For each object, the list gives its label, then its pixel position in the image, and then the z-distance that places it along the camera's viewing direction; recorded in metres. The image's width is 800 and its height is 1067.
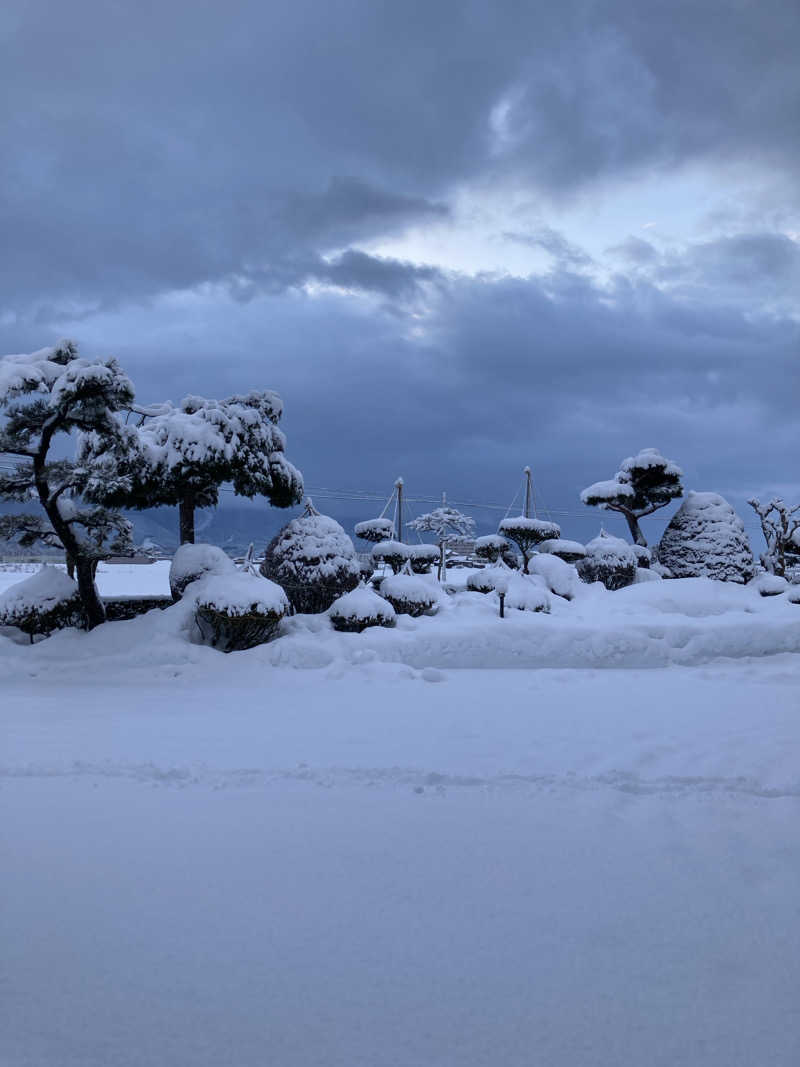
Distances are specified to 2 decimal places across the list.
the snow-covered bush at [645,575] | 13.31
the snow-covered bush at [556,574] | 12.23
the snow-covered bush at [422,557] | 13.67
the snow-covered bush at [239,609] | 6.68
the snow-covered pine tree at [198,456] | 7.74
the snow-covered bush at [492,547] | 14.10
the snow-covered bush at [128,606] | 8.34
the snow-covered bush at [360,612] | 7.93
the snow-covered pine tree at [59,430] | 6.46
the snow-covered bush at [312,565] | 8.85
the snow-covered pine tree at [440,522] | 25.95
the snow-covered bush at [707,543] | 13.73
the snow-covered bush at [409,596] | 9.42
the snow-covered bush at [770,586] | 12.45
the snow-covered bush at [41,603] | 7.03
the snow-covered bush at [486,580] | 11.95
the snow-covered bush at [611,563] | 12.92
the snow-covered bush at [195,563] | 7.86
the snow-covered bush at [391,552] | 12.83
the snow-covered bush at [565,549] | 14.43
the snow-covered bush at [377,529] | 14.38
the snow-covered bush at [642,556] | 14.52
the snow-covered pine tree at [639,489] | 15.86
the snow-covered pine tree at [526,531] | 13.99
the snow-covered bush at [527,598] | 10.21
